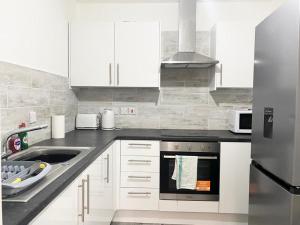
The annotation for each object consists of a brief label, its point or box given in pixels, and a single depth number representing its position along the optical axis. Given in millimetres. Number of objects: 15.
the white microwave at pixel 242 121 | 2662
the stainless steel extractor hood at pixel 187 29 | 2785
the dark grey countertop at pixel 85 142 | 825
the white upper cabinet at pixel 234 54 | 2678
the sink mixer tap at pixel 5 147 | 1544
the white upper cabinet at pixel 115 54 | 2746
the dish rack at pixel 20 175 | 937
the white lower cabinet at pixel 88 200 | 1050
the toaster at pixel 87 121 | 2939
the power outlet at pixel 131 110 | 3121
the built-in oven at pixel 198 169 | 2521
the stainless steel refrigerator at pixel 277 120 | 1217
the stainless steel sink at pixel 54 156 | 1257
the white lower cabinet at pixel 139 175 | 2566
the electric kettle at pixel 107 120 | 2926
